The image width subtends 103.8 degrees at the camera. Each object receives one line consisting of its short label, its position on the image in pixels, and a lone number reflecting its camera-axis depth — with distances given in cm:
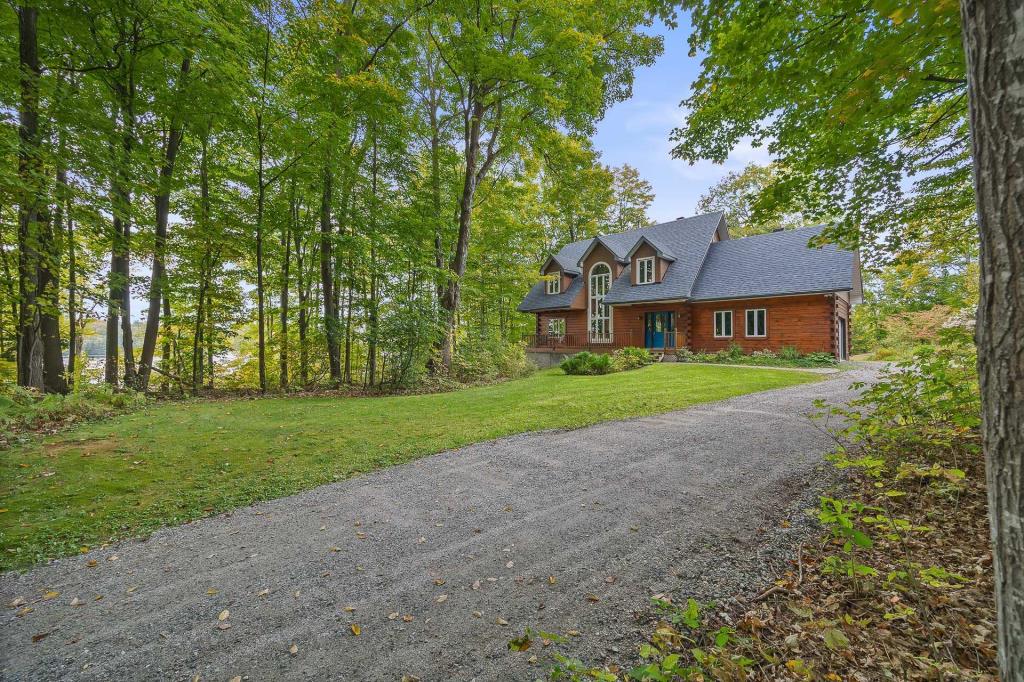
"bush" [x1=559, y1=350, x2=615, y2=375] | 1489
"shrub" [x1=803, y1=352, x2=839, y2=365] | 1469
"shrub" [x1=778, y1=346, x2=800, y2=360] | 1536
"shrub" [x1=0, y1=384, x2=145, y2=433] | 610
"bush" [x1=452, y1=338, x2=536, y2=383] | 1384
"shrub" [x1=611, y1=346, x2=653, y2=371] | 1575
